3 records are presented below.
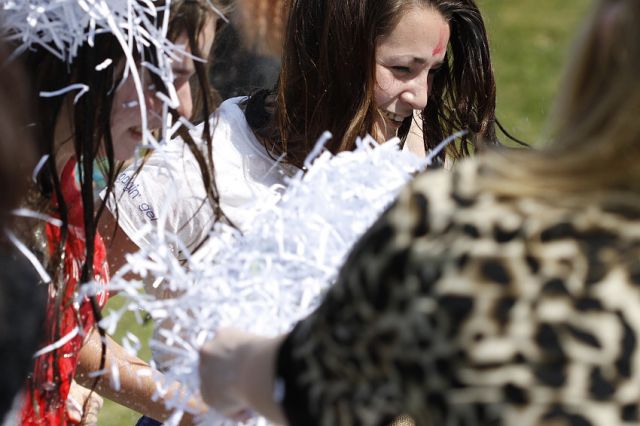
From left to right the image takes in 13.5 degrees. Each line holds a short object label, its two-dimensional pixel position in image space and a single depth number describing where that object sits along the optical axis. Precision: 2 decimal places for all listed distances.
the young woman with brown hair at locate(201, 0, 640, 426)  2.40
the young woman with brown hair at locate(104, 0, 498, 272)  3.34
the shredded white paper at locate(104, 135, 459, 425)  2.93
